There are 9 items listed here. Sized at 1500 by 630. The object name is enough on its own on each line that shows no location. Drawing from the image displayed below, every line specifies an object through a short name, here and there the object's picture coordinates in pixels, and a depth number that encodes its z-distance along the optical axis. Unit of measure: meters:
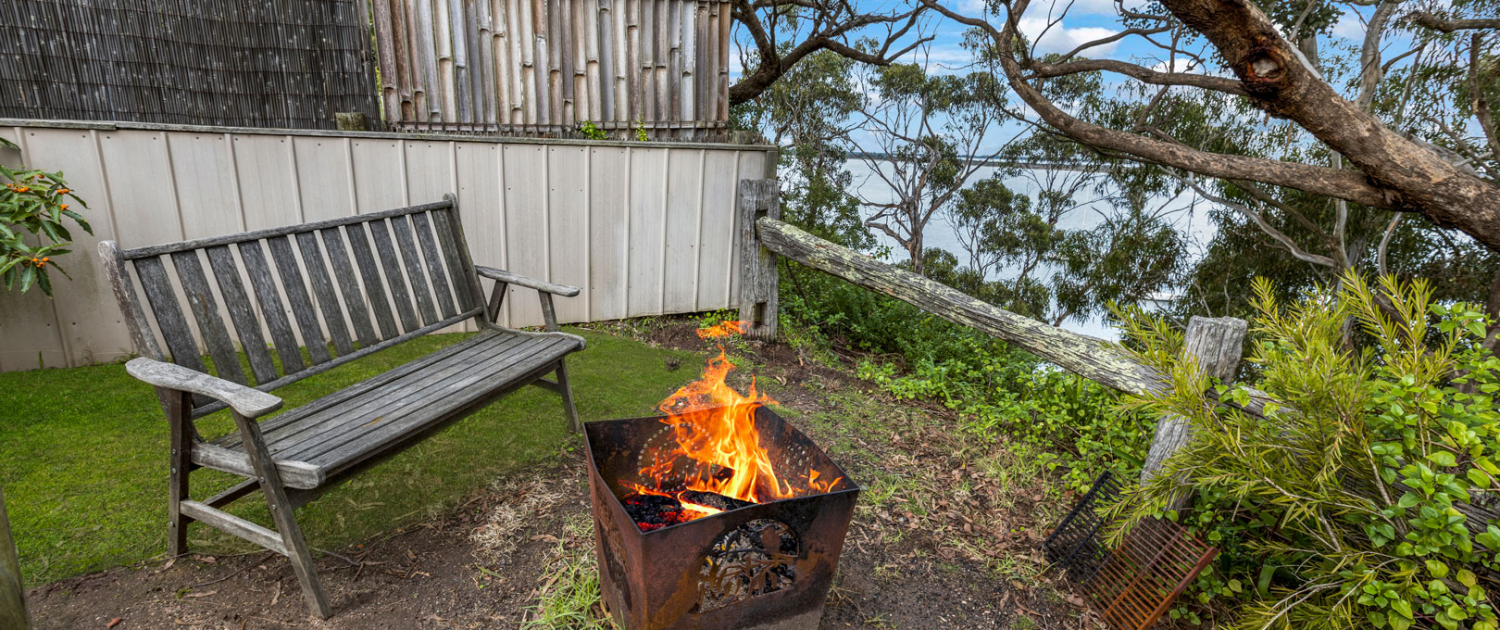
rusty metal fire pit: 1.71
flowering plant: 3.11
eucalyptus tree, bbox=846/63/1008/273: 11.35
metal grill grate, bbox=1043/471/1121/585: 2.50
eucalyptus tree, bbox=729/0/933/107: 8.28
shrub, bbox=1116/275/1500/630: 1.58
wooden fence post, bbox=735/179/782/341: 4.77
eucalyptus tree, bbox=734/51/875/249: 11.14
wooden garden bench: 2.00
